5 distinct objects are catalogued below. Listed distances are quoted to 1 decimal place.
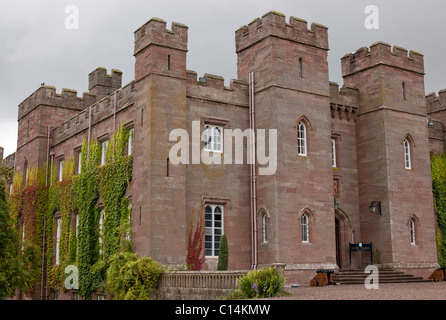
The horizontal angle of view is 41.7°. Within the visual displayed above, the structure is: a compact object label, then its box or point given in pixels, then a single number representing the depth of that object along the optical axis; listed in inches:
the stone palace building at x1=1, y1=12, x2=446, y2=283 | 859.4
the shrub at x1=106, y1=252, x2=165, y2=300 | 776.9
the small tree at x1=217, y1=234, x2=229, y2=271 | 828.0
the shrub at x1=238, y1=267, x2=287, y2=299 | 605.3
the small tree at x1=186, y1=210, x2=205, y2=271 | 847.1
